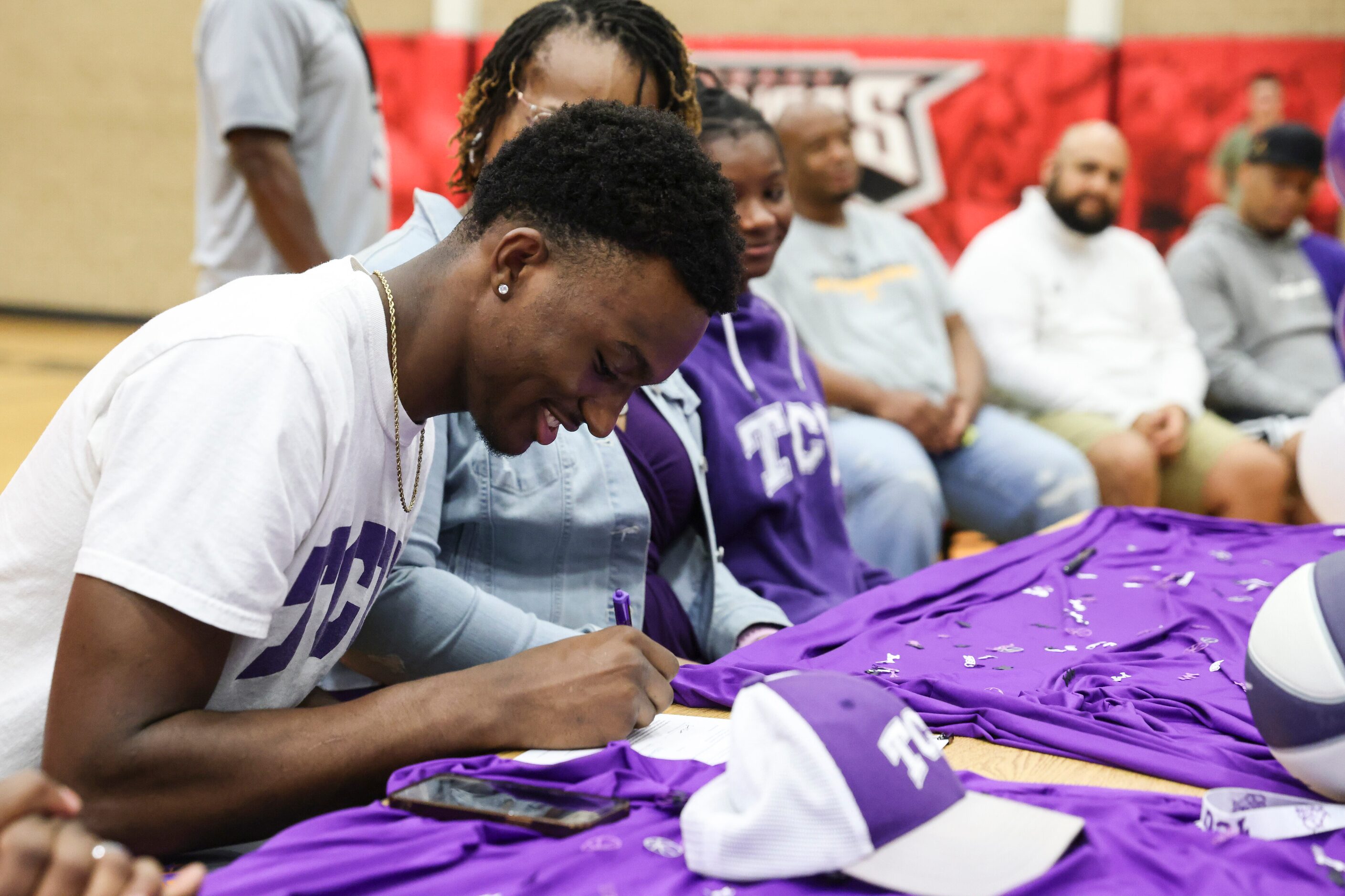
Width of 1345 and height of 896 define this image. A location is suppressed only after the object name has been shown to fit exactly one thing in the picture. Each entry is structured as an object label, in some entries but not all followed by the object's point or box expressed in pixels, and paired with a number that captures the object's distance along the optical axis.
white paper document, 1.11
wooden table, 1.11
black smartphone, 0.94
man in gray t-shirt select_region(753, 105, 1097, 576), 3.23
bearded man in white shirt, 3.55
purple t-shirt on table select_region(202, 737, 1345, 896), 0.86
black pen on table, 1.97
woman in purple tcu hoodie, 2.03
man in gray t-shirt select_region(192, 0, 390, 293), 2.58
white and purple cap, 0.86
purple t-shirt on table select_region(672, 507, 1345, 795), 1.21
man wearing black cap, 4.07
